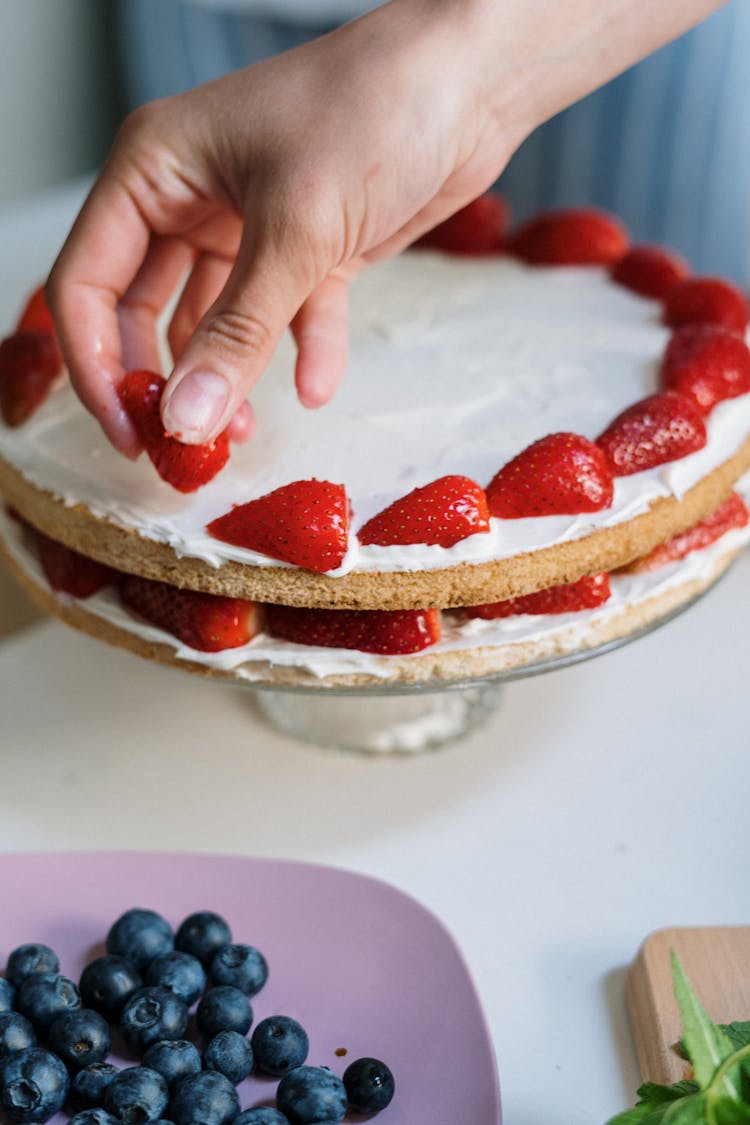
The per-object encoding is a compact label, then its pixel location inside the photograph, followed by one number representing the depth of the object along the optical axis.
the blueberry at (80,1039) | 0.47
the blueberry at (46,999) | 0.49
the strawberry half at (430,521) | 0.52
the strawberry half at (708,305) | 0.63
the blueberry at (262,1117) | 0.46
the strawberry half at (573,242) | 0.69
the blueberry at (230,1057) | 0.48
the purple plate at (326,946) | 0.48
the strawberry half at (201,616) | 0.53
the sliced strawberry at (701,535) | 0.57
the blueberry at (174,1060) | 0.47
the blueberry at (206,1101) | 0.46
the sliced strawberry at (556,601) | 0.54
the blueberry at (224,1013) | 0.49
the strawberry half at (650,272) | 0.66
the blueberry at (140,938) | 0.50
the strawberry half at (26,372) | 0.59
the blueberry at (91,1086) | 0.47
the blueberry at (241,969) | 0.50
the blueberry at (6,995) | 0.49
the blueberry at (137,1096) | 0.46
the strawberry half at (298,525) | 0.51
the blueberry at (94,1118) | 0.45
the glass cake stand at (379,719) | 0.61
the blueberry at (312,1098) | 0.46
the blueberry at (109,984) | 0.49
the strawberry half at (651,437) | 0.55
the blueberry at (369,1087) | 0.47
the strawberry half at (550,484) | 0.53
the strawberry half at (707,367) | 0.58
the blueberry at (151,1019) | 0.48
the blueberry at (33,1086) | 0.46
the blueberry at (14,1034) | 0.47
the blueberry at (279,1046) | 0.48
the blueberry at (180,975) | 0.49
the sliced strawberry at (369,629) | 0.53
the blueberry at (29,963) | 0.50
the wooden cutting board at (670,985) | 0.48
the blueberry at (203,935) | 0.51
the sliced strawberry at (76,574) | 0.56
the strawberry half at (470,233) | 0.71
